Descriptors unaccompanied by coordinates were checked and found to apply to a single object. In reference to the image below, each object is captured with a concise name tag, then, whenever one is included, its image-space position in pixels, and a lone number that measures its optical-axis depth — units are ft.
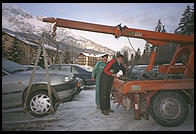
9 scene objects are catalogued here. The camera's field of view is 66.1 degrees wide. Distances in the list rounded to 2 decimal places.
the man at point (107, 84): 13.47
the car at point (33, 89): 12.05
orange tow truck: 10.61
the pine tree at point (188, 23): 41.68
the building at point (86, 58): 227.24
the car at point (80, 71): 25.00
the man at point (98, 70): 15.11
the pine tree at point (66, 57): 119.03
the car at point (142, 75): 12.46
